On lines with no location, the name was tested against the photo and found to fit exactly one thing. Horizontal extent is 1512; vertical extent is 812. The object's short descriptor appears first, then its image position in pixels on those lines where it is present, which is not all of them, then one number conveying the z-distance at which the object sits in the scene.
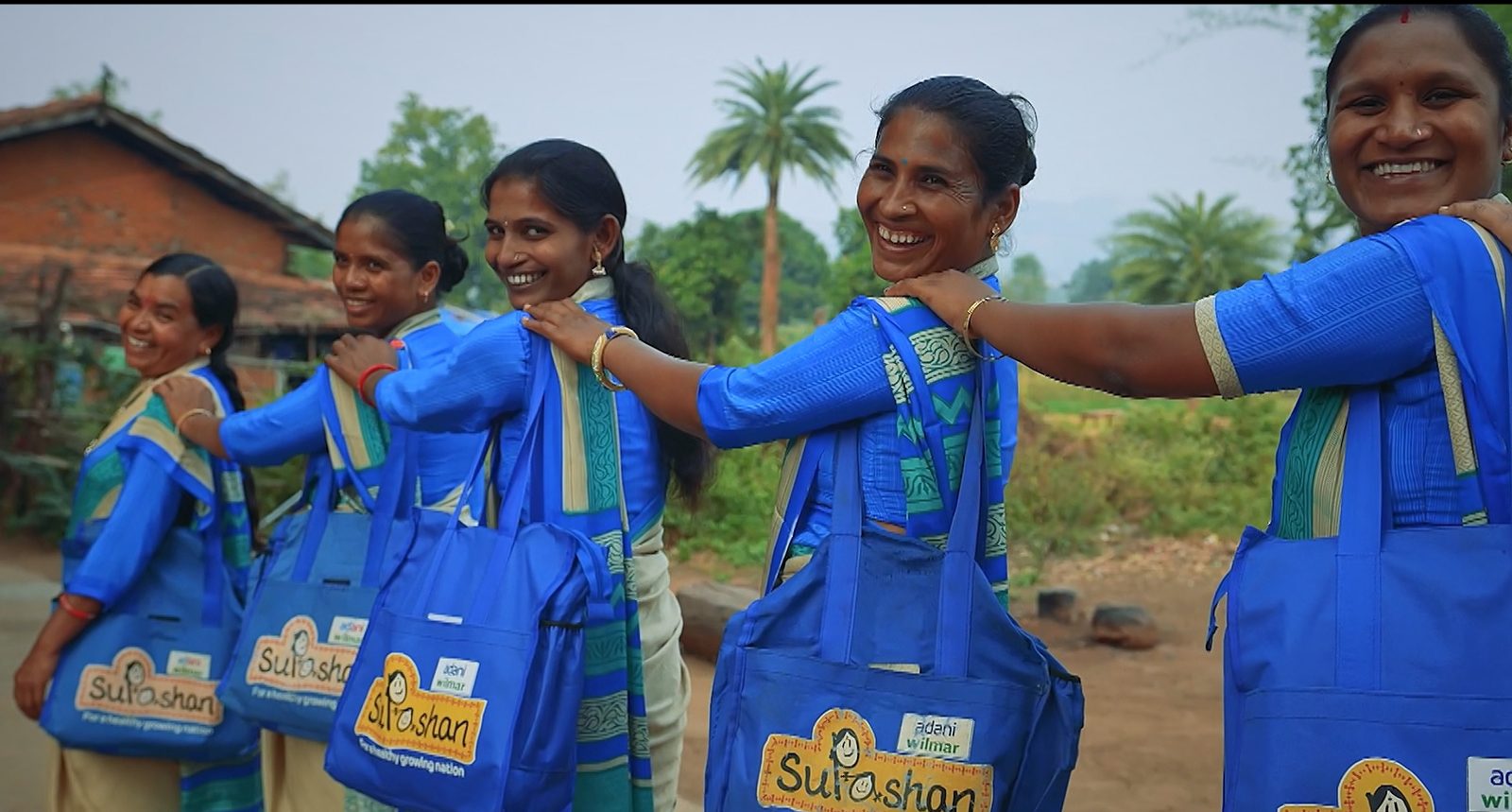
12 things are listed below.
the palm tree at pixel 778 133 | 34.41
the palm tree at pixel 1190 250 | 31.77
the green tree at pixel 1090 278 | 62.64
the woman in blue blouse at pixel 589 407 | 2.43
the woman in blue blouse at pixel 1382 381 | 1.38
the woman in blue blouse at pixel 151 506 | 3.12
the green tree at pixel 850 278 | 23.23
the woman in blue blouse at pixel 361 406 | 2.95
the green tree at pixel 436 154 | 42.97
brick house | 16.08
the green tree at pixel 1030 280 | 53.53
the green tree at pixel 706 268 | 26.17
